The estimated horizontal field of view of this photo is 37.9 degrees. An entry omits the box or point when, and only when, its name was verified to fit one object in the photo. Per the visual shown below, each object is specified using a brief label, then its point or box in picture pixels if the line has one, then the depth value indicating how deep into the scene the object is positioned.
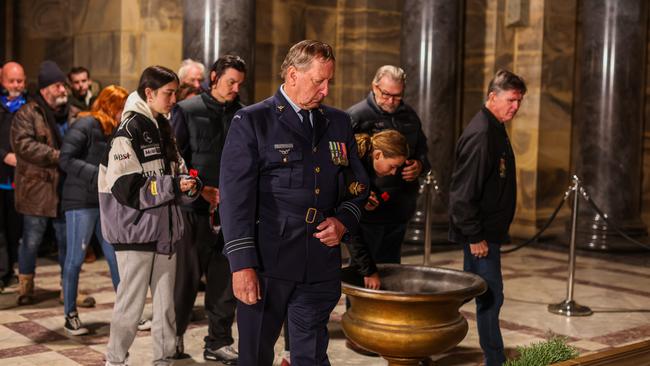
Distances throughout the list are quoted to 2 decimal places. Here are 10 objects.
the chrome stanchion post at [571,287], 7.53
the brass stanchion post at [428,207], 7.98
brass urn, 4.49
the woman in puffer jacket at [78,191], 6.23
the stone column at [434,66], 10.35
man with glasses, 5.98
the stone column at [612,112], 10.30
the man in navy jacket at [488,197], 5.12
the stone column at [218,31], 8.37
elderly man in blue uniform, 3.71
